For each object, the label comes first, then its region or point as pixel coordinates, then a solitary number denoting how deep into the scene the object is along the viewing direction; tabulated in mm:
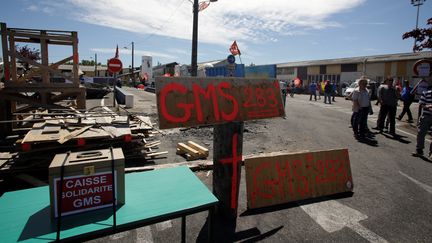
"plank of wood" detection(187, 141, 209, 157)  6578
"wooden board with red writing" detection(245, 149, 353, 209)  4109
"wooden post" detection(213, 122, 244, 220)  3490
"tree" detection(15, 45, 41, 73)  41438
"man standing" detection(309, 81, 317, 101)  25219
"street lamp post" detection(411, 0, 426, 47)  42922
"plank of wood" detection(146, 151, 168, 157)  6252
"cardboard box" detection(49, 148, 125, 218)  2097
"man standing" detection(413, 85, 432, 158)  6910
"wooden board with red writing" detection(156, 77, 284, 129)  2992
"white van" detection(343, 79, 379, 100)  27719
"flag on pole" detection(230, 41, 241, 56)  14330
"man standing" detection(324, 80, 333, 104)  21875
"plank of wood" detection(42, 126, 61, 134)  5469
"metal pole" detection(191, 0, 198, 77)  15922
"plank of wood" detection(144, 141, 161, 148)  6622
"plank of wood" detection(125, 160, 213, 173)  5633
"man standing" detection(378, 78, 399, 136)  9508
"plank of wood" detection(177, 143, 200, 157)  6538
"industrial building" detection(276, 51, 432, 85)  33812
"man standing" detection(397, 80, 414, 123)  12125
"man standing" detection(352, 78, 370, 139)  8891
